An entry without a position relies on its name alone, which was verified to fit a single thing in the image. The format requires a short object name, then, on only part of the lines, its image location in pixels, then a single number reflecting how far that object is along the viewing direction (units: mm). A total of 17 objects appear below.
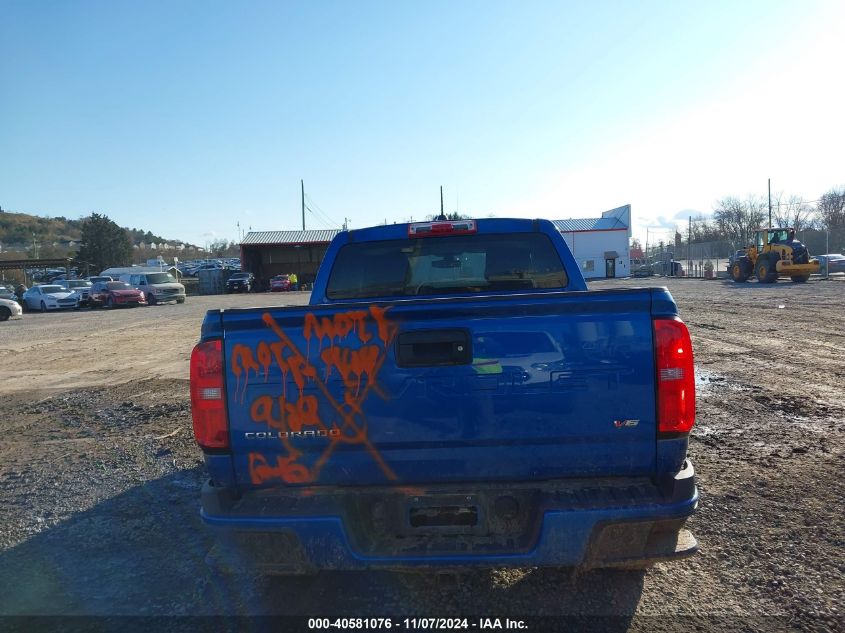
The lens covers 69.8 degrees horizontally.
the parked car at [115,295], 33719
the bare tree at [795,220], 64781
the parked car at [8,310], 26234
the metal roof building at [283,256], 55406
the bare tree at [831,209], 67625
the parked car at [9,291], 37716
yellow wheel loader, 28891
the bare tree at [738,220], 71812
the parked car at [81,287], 35938
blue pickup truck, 2605
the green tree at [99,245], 73125
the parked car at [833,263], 34997
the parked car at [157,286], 35281
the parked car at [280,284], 49625
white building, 60156
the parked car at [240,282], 50625
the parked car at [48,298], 34594
